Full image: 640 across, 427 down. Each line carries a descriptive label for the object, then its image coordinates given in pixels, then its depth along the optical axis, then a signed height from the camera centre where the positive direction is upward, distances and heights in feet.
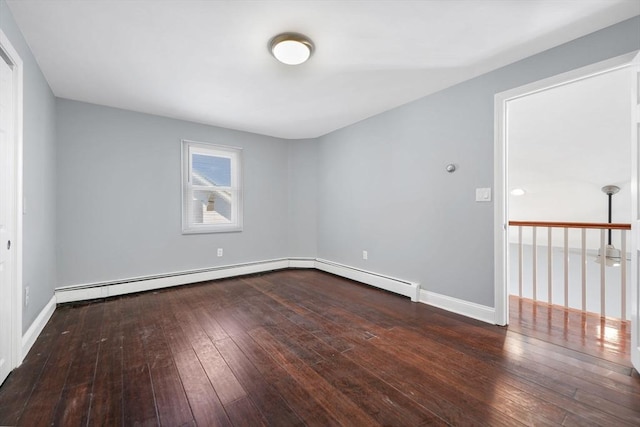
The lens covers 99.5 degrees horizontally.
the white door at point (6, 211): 5.37 +0.06
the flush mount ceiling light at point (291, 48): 6.54 +4.14
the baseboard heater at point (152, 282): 10.14 -2.95
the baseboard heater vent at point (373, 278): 10.39 -2.93
